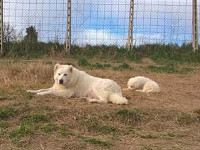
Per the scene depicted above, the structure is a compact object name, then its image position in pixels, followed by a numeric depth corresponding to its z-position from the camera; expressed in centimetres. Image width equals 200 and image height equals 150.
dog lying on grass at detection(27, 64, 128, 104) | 726
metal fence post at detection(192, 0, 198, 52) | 1580
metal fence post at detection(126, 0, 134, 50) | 1556
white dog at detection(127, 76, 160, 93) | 895
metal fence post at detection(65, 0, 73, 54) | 1539
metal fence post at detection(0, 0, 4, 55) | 1532
